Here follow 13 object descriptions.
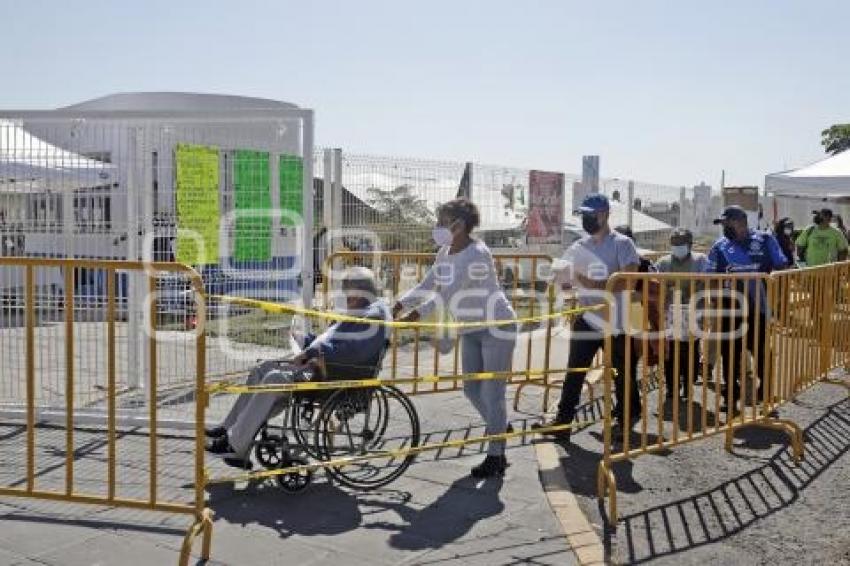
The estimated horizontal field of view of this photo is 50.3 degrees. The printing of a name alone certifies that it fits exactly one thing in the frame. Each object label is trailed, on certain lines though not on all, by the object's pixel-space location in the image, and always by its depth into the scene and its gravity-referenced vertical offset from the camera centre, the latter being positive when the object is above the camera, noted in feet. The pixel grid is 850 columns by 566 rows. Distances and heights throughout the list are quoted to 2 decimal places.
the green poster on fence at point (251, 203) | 23.25 +1.07
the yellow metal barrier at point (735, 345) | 19.47 -2.45
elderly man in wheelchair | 17.70 -2.56
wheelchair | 17.98 -3.90
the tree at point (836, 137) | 167.63 +22.01
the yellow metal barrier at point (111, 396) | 14.38 -2.59
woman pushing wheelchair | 20.04 -1.11
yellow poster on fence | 22.48 +1.02
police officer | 24.16 -0.16
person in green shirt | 44.34 +0.52
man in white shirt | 22.08 -0.57
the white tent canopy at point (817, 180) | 43.50 +3.59
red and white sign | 46.83 +2.22
